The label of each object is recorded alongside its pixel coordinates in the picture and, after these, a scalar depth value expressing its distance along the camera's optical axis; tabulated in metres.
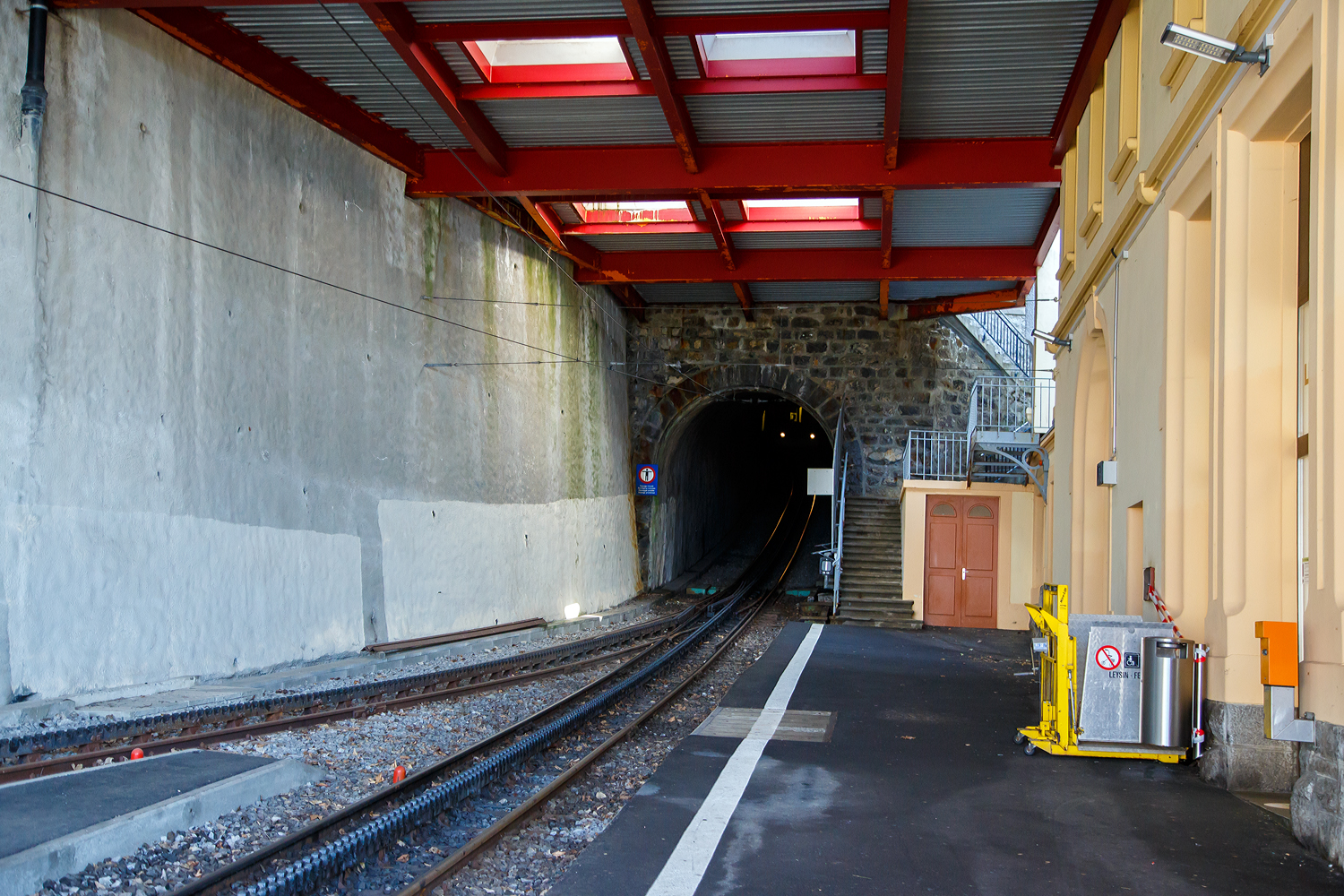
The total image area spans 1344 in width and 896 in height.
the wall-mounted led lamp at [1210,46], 5.07
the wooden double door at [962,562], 16.94
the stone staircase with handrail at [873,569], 16.69
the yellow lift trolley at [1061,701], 6.41
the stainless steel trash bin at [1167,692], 6.05
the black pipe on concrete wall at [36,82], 6.71
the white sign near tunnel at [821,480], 20.06
